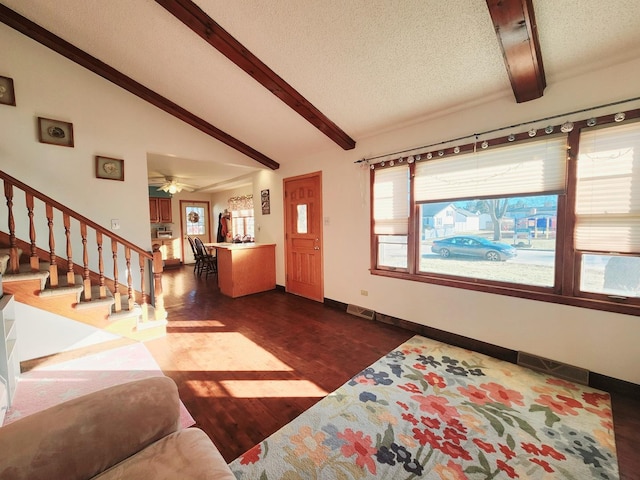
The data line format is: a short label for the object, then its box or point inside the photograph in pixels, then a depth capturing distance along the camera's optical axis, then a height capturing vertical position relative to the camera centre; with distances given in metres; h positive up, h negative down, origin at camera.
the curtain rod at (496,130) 1.96 +0.88
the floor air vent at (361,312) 3.55 -1.15
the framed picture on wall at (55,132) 2.92 +1.09
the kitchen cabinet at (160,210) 7.45 +0.52
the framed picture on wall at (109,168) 3.26 +0.75
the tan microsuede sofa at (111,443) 0.88 -0.76
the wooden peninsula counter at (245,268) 4.51 -0.70
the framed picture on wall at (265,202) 5.11 +0.51
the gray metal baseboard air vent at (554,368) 2.15 -1.19
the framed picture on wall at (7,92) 2.72 +1.41
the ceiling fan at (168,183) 5.75 +1.12
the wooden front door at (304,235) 4.21 -0.13
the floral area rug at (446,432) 1.41 -1.26
